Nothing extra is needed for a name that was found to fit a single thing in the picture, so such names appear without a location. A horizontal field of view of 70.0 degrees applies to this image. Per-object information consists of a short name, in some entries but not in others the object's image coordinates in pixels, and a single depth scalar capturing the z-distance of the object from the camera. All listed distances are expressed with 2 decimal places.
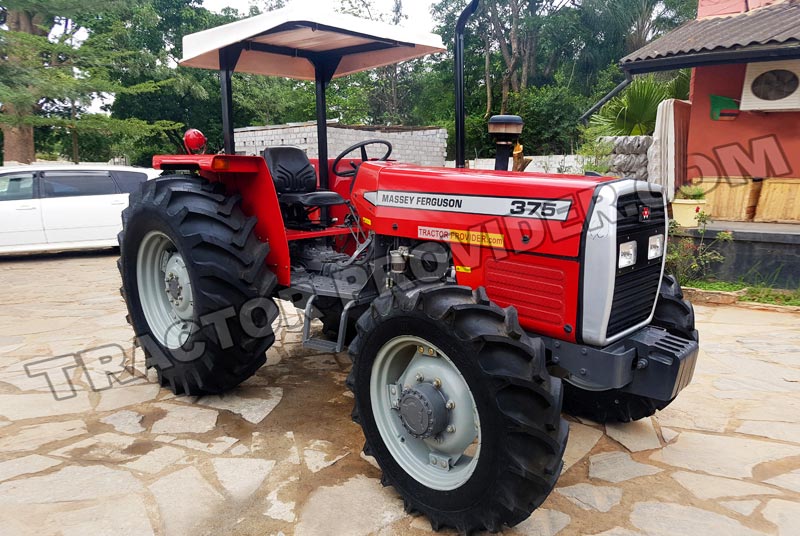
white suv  8.96
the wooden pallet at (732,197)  8.43
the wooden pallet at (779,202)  8.12
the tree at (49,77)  11.55
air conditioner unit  8.06
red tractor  2.18
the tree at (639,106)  10.44
